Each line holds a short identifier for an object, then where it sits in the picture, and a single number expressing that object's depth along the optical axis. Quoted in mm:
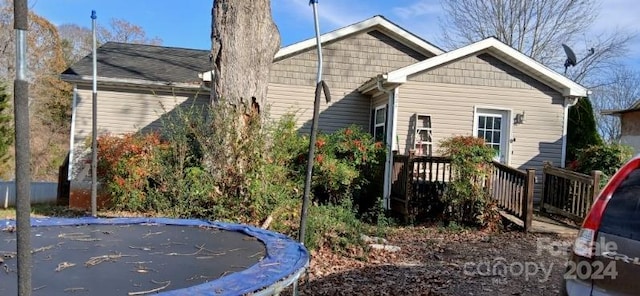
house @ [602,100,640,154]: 17134
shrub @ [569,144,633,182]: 9797
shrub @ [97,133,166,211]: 8297
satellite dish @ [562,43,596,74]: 14742
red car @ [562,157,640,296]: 2229
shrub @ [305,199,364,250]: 6087
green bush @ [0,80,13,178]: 17469
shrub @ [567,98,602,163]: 13406
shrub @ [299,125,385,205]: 9016
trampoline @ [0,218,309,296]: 2492
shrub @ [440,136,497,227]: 8391
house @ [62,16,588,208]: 10289
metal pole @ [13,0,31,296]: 1603
